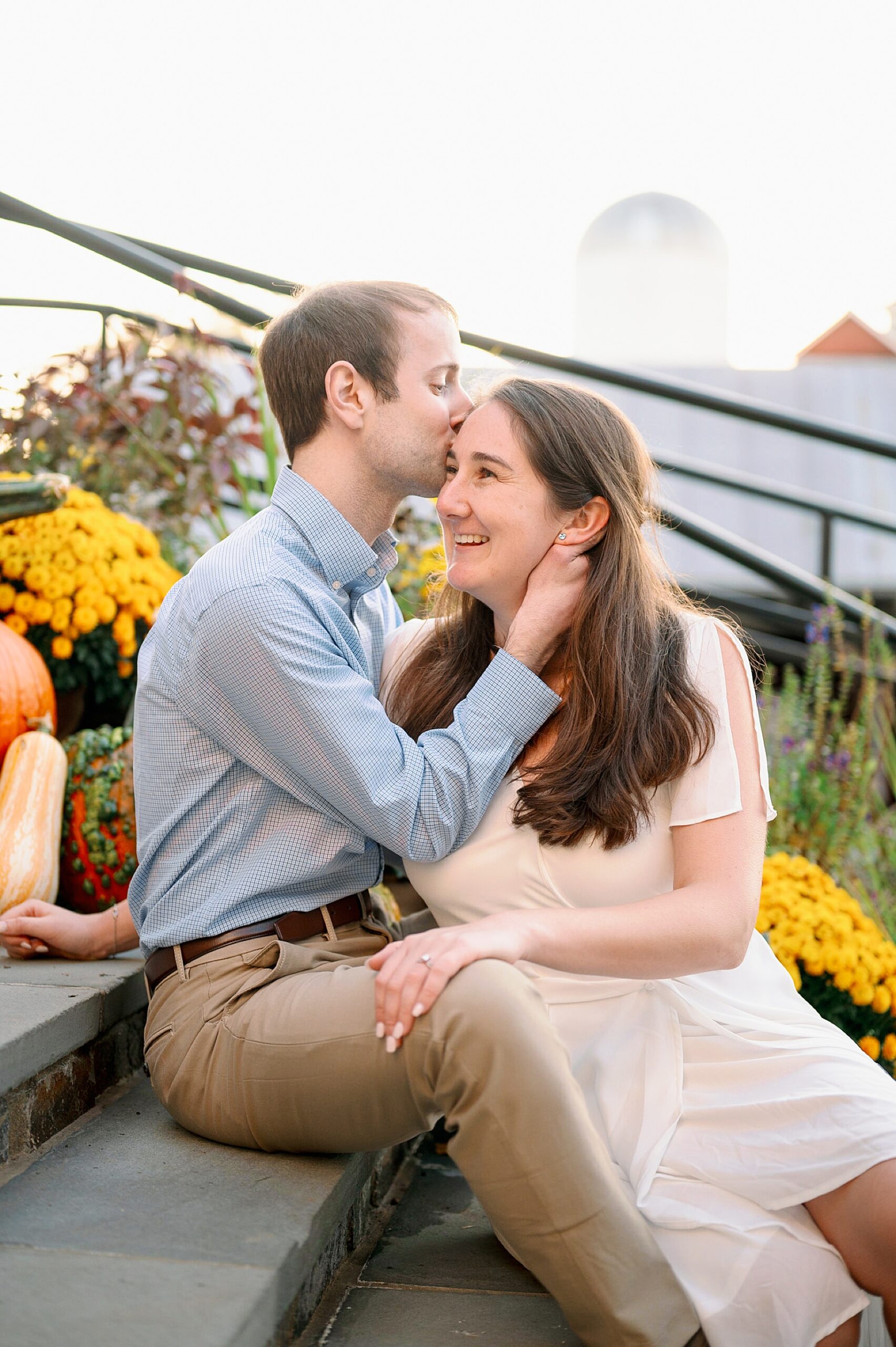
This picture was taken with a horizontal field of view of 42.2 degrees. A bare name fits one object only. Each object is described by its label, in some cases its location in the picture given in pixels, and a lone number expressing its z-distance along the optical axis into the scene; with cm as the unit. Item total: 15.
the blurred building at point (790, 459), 1096
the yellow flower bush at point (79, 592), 285
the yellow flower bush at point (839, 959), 251
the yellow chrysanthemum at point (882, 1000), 253
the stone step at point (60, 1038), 174
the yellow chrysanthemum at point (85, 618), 283
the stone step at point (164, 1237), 130
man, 151
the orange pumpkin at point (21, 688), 258
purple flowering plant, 333
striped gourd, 237
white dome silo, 2678
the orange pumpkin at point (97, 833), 249
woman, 164
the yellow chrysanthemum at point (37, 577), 285
